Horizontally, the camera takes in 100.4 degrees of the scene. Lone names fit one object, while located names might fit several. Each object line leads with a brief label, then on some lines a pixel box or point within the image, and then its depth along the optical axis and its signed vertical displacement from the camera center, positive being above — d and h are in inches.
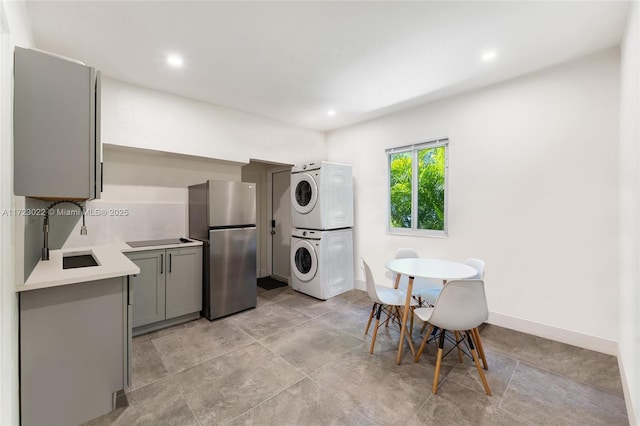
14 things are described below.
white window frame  138.3 +12.9
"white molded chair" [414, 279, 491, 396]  75.5 -28.0
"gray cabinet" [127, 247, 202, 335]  112.5 -33.6
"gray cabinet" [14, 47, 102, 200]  56.9 +19.4
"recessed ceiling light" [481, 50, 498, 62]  96.7 +57.9
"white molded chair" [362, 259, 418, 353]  97.7 -32.8
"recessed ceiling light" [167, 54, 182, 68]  98.6 +57.9
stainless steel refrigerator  126.6 -14.3
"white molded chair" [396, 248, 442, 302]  113.8 -33.6
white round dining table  90.3 -21.2
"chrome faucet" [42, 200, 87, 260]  82.4 -8.9
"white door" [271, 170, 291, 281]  198.5 -9.9
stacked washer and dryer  156.6 -10.3
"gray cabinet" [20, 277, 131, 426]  60.1 -33.7
